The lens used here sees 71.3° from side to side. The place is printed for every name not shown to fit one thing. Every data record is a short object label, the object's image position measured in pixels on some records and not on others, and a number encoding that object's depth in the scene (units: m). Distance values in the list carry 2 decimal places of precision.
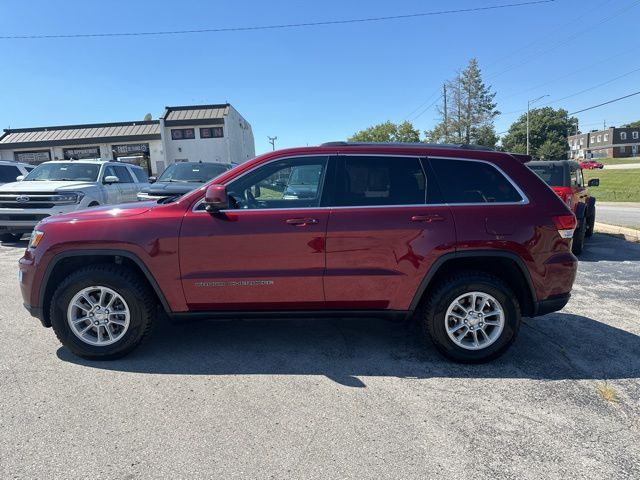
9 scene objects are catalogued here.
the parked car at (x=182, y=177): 9.33
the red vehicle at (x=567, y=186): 8.01
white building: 32.31
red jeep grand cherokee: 3.70
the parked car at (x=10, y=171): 12.57
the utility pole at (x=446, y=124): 57.09
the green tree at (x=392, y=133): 60.97
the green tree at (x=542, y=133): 91.51
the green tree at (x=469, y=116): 58.13
